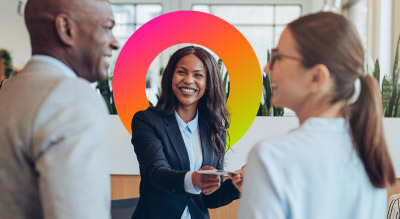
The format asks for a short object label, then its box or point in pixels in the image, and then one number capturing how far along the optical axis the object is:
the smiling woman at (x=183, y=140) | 1.92
